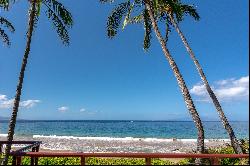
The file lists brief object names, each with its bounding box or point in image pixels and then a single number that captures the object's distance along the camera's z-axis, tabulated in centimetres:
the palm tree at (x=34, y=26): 518
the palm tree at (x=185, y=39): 684
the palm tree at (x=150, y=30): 598
